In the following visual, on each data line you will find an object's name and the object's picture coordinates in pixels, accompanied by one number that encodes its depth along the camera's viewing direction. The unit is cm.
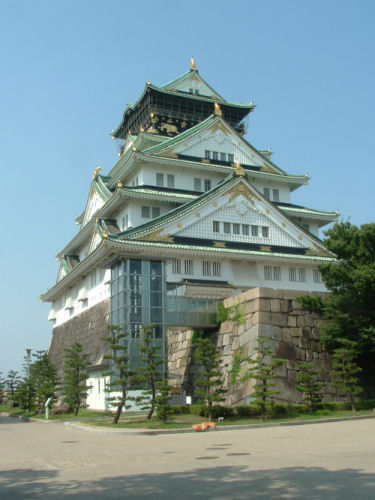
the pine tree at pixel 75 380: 2948
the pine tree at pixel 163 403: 2095
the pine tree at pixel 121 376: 2166
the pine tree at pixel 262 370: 2120
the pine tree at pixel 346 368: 2339
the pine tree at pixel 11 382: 5034
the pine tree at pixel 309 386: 2288
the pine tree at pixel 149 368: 2201
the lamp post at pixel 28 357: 4352
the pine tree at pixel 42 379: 3250
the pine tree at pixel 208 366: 2120
